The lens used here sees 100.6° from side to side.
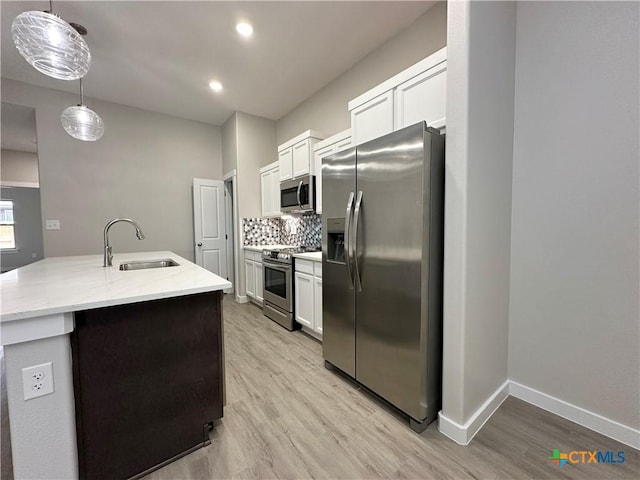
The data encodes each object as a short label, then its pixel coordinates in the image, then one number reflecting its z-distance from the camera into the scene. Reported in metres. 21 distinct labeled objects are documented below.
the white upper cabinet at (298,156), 3.38
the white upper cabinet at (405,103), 1.83
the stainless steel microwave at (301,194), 3.37
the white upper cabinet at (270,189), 4.18
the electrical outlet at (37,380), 1.02
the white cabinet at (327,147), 2.90
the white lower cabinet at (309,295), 2.73
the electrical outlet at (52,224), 3.76
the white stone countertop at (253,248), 3.98
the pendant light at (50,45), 1.50
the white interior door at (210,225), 4.76
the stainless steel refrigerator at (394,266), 1.56
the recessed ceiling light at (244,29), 2.54
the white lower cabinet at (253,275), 4.03
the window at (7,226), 6.27
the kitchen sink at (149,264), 2.49
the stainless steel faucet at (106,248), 2.18
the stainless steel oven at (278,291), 3.18
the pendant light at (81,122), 2.47
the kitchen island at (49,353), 1.00
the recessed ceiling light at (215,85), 3.58
